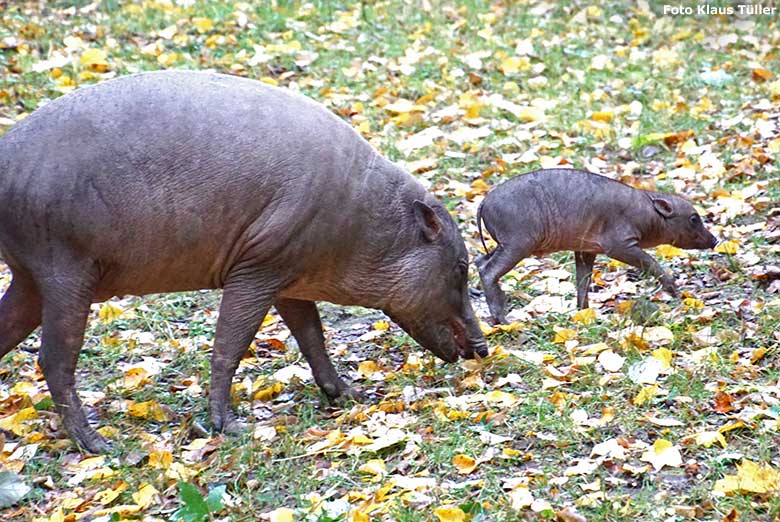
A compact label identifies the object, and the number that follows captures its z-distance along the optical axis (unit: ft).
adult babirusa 34.00
